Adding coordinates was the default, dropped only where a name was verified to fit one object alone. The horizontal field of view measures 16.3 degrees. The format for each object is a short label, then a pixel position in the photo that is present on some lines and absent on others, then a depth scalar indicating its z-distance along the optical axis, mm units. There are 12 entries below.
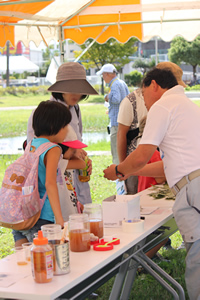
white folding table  2419
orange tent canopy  7353
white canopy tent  43081
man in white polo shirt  3580
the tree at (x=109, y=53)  29318
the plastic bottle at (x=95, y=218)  3289
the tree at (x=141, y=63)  38028
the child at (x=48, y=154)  3586
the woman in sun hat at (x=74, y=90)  4724
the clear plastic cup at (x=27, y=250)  2886
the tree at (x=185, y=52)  33370
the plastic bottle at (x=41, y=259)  2429
